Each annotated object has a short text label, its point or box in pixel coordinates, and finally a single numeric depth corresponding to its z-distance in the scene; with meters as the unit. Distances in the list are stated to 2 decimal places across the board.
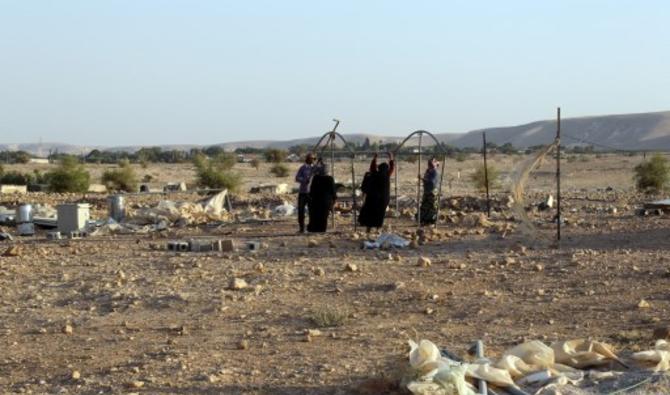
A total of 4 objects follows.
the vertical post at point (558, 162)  15.88
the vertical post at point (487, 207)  22.46
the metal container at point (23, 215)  21.85
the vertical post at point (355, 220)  19.48
